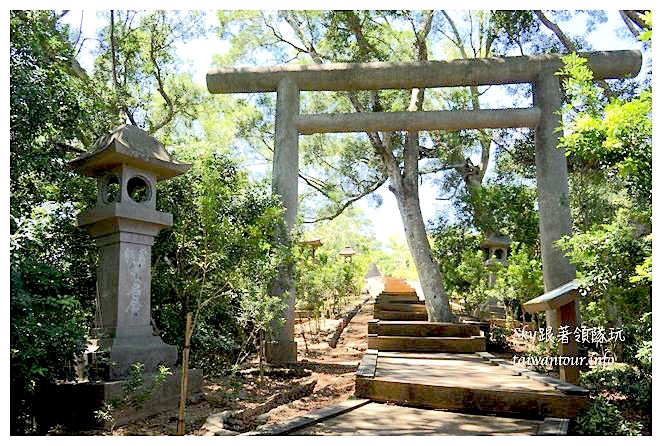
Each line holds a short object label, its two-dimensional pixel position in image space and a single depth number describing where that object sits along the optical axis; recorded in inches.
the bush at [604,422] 147.2
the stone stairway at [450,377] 175.8
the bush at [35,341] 149.3
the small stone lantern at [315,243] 591.2
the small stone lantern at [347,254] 850.8
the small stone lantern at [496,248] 475.5
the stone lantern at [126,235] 209.6
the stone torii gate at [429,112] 303.4
